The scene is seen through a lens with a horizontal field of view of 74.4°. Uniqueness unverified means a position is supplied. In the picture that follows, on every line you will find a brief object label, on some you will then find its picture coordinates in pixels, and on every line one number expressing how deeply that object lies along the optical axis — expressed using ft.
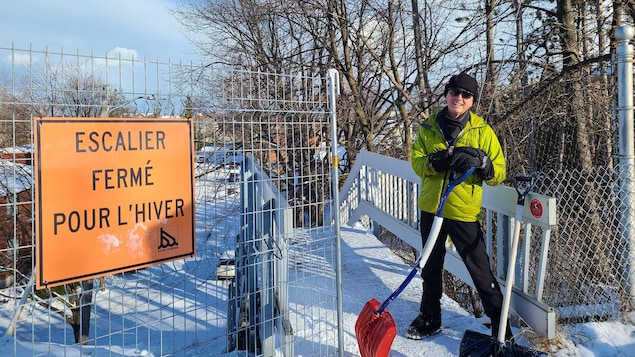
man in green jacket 8.73
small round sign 8.88
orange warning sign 6.02
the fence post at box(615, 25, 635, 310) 10.93
